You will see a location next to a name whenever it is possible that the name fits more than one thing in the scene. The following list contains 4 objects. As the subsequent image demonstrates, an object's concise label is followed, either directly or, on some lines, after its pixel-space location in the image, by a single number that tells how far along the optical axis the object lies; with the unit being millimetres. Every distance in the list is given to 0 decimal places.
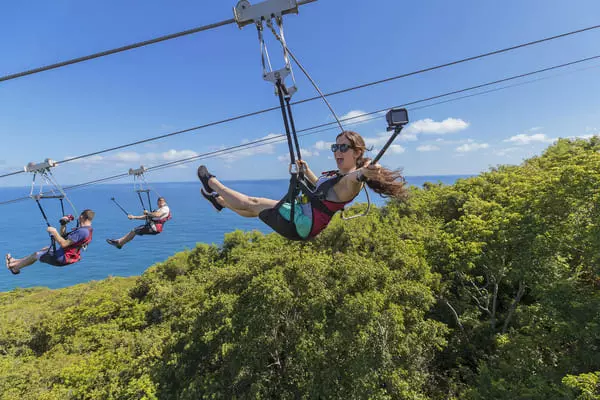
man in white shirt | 7159
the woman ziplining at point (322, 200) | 2771
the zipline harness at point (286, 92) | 2779
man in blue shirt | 5477
